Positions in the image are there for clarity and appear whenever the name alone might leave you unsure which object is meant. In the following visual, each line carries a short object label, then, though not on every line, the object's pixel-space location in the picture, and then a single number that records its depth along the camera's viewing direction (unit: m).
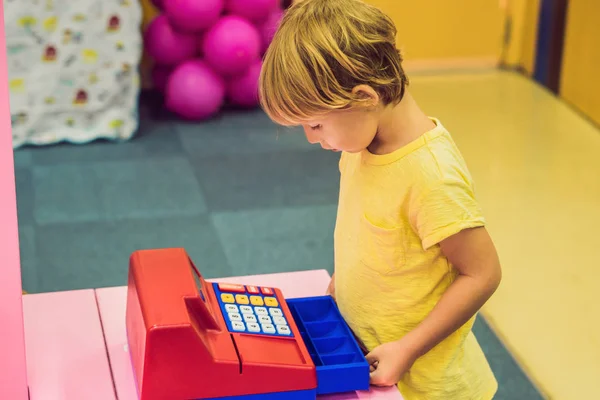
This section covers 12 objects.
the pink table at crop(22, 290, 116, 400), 1.03
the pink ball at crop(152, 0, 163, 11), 3.46
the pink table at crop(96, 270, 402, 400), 1.04
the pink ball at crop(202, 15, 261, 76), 3.27
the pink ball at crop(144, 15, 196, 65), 3.38
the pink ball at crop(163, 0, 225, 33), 3.24
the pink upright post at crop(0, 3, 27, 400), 0.84
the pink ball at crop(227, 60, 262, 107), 3.47
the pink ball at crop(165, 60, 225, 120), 3.35
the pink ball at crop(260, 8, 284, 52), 3.47
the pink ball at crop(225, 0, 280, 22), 3.33
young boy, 0.99
